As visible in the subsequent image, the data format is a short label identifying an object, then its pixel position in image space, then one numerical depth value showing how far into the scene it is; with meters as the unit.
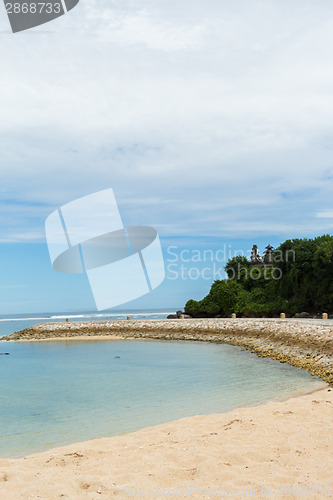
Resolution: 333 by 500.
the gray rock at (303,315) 39.22
